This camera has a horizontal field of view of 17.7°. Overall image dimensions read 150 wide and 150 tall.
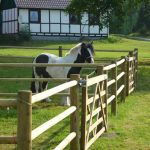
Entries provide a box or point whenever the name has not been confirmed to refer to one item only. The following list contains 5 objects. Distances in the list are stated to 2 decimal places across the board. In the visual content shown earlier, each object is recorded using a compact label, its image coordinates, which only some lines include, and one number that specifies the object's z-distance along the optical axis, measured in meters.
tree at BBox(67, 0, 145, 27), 25.53
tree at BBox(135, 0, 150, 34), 83.50
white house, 50.34
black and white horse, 11.91
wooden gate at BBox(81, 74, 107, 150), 6.87
